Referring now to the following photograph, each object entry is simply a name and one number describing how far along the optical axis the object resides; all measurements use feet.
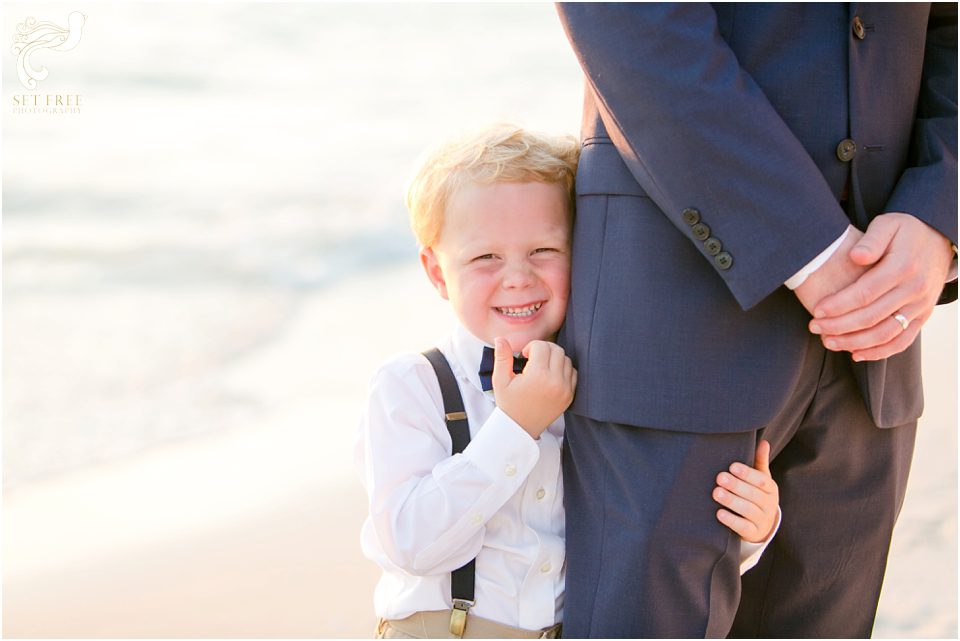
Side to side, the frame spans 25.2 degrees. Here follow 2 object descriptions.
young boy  6.90
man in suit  6.38
